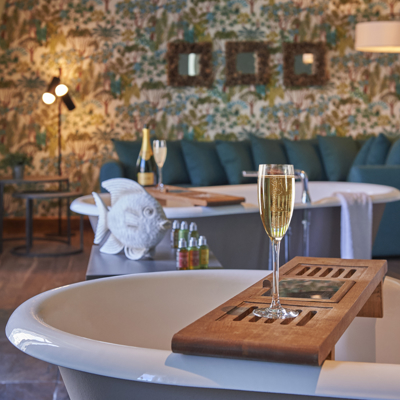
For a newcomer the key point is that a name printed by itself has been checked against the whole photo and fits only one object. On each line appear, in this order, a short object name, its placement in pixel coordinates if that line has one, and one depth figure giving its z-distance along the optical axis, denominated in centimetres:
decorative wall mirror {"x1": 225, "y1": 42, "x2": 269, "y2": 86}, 555
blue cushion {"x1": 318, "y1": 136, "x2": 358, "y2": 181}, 525
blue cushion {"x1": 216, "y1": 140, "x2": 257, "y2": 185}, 497
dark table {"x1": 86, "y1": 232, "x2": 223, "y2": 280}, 162
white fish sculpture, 171
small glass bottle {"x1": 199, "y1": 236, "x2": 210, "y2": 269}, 174
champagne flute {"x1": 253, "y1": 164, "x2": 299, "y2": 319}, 73
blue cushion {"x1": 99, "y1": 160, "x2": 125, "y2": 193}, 446
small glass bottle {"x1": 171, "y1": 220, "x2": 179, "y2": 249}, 202
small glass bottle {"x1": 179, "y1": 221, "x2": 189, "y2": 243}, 194
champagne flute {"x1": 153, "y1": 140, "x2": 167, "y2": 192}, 257
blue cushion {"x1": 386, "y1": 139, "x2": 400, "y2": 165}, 452
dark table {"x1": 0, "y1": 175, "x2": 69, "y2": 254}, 430
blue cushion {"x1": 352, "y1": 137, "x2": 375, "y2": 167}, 525
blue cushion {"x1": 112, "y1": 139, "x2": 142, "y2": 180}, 474
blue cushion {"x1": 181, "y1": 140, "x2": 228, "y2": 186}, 493
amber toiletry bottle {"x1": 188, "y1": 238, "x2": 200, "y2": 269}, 170
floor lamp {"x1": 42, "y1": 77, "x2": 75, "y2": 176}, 481
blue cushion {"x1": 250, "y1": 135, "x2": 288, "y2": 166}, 508
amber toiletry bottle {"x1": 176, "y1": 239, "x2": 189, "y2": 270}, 169
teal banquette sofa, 483
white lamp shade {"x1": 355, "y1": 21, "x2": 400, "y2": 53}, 468
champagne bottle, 265
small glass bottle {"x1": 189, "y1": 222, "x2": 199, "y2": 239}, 188
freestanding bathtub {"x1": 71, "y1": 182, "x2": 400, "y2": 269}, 235
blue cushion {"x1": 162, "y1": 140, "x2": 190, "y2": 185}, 491
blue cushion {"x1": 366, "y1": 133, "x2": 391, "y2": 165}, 518
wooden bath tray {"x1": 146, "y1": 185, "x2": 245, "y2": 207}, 228
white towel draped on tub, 285
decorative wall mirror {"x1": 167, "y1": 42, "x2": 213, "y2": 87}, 548
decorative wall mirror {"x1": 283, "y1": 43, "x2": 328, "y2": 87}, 564
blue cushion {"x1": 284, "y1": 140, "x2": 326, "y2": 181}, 516
